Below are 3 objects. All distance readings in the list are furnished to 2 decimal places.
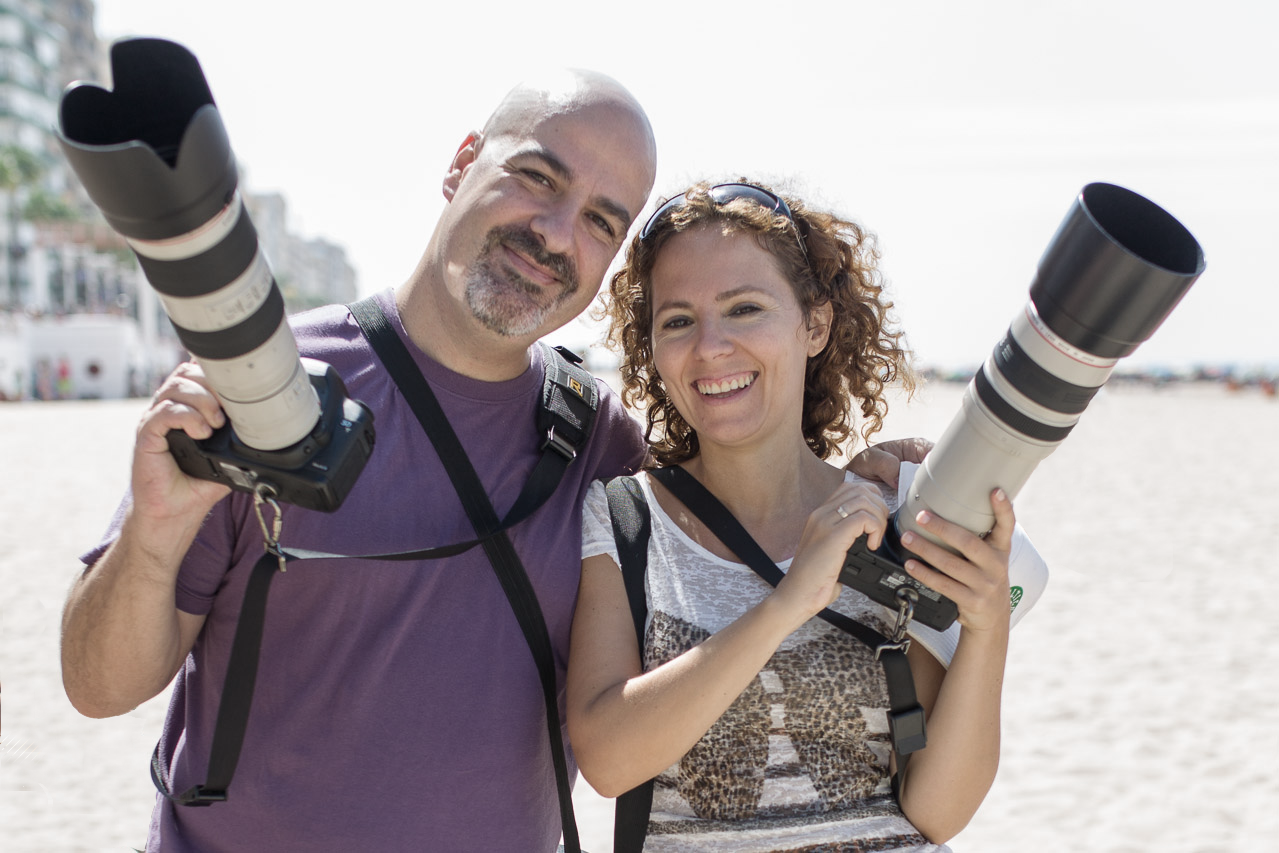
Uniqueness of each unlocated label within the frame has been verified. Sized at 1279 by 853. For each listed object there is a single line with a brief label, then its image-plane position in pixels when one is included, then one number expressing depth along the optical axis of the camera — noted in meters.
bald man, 2.18
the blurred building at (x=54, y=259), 46.53
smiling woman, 2.06
